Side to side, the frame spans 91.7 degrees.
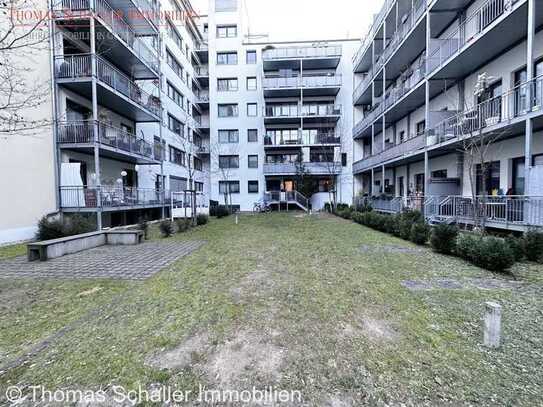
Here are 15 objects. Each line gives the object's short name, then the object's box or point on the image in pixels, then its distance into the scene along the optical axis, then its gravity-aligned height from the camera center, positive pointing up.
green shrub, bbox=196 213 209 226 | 16.98 -1.65
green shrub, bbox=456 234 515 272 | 5.90 -1.46
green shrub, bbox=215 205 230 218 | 23.34 -1.56
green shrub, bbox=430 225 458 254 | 7.65 -1.41
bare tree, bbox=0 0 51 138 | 10.02 +5.42
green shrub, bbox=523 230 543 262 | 6.66 -1.44
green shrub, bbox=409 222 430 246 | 9.33 -1.49
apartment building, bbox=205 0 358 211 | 27.81 +8.59
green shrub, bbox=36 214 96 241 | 9.98 -1.22
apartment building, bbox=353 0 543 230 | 8.94 +4.63
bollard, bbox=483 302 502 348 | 2.94 -1.53
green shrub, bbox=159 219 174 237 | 12.10 -1.60
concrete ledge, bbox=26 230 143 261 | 7.62 -1.61
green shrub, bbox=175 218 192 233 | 13.77 -1.61
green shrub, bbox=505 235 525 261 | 6.73 -1.47
